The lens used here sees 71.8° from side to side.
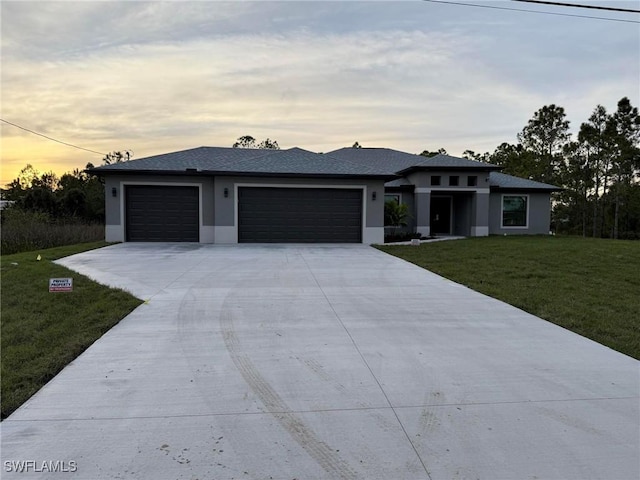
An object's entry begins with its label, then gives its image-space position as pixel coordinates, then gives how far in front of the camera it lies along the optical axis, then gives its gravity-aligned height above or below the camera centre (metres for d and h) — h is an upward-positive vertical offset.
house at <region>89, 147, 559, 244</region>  16.45 +0.43
